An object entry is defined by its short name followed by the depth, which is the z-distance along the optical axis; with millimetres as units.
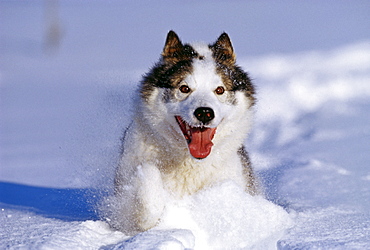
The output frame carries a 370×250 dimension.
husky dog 7559
